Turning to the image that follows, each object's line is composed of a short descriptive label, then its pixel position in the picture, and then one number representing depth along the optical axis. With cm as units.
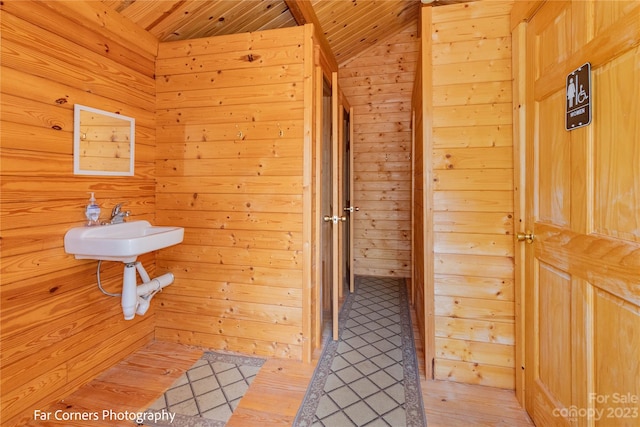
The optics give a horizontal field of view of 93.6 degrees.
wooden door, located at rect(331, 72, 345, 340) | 227
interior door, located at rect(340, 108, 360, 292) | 336
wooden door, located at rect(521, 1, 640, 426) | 90
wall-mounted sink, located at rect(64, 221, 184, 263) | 153
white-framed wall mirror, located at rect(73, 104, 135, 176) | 169
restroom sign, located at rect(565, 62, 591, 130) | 105
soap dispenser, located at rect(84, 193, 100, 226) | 171
